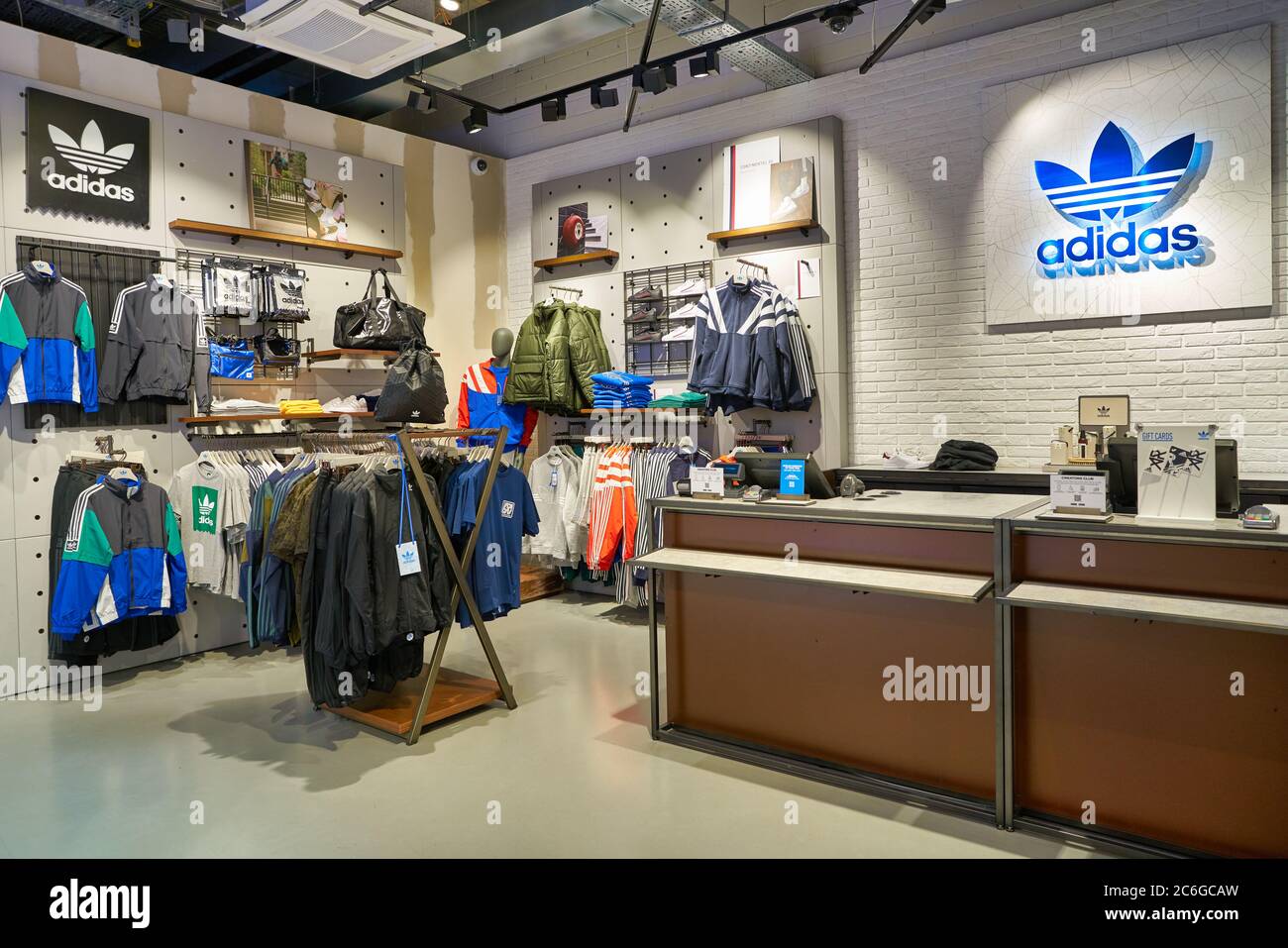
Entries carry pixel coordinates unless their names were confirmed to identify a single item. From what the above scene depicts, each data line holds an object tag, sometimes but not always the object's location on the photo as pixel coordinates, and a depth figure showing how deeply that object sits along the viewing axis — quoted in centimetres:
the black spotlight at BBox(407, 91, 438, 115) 573
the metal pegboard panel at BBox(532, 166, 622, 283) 692
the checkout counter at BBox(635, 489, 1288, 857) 274
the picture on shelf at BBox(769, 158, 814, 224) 587
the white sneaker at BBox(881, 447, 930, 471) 529
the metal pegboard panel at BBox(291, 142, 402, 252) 629
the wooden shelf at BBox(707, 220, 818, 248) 589
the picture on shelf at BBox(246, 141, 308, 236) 584
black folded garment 504
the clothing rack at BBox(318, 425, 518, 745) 398
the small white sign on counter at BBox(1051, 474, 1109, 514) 296
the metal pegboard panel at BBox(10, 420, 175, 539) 483
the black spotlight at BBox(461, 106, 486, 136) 597
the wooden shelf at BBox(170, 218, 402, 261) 544
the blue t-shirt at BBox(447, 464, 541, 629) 420
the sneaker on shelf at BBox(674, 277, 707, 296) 641
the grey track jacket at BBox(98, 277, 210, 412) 505
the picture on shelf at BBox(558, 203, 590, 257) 708
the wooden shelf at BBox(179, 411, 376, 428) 530
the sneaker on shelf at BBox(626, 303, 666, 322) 664
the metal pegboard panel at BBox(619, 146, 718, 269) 644
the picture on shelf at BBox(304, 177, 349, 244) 616
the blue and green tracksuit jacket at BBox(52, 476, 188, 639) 473
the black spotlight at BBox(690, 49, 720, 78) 512
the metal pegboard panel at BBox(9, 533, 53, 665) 487
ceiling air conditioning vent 429
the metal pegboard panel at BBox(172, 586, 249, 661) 555
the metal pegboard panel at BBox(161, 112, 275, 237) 545
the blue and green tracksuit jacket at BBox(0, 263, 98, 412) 466
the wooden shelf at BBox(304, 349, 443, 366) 595
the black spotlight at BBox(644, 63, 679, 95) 514
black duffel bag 591
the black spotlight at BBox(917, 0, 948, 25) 425
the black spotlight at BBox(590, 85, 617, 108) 559
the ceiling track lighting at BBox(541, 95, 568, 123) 572
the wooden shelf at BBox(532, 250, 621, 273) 687
